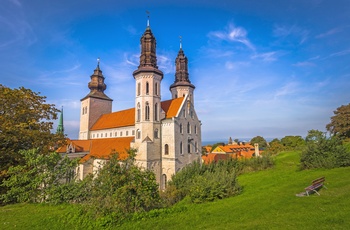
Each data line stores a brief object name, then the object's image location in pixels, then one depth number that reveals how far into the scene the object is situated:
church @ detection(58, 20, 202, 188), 27.36
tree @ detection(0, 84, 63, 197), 13.97
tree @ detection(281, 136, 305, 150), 53.71
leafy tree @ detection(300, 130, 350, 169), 17.00
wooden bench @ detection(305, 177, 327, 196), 10.09
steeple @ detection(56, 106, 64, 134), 50.85
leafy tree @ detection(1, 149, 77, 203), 10.74
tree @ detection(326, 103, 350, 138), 35.62
